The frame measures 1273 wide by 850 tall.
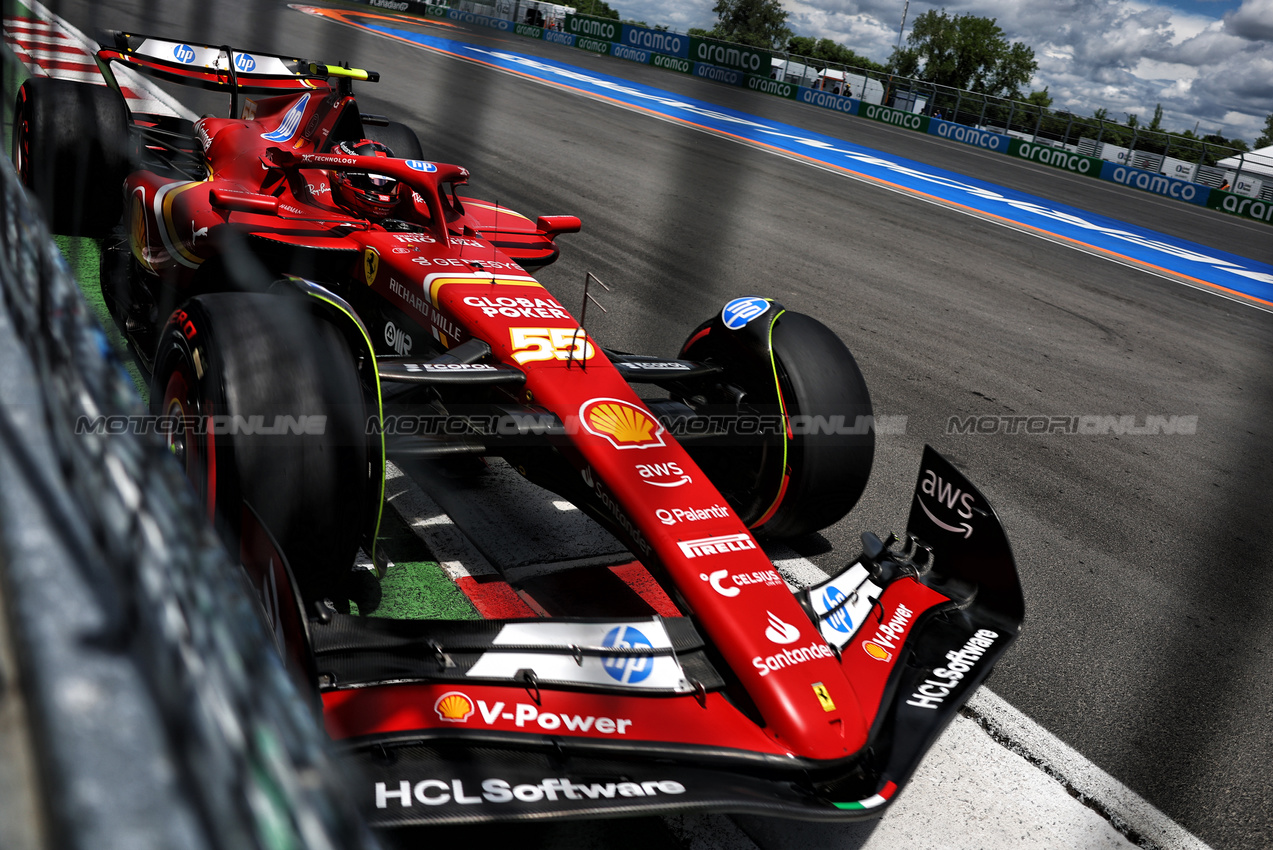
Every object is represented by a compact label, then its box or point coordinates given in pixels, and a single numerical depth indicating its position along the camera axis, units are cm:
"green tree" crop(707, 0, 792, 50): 5728
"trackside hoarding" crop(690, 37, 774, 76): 2842
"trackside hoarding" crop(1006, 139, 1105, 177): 2248
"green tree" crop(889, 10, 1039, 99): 7738
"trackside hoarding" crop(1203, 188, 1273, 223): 1953
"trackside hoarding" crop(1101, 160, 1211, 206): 2081
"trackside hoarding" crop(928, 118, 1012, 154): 2433
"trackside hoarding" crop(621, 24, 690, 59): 3070
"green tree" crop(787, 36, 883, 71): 8100
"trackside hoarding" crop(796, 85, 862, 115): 2655
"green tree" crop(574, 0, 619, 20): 5776
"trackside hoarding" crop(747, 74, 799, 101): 2718
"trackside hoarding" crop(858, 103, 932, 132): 2534
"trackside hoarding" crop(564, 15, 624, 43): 3325
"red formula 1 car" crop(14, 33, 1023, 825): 201
